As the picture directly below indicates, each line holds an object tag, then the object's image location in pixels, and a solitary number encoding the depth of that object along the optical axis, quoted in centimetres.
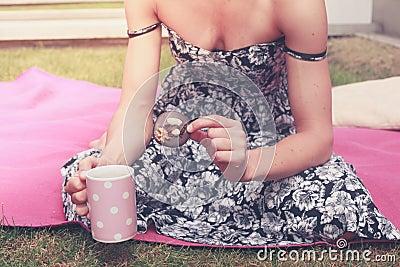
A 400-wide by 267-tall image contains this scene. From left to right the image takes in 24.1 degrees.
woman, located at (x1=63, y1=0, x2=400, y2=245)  151
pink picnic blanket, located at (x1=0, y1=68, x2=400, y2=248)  169
